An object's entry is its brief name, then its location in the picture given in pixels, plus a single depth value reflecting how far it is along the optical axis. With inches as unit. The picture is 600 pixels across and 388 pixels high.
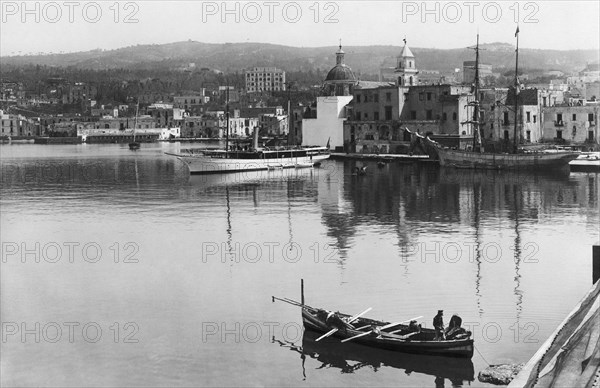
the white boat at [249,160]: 2284.7
